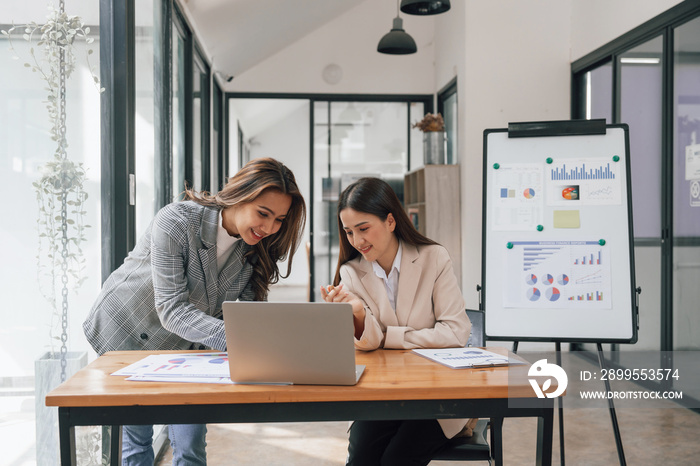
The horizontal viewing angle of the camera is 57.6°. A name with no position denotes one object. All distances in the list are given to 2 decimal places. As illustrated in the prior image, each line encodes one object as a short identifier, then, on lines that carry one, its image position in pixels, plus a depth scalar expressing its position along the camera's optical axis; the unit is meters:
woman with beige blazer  1.93
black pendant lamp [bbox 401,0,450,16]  4.14
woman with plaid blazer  1.89
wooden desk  1.43
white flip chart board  2.71
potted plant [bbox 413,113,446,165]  5.99
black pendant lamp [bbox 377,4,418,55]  5.44
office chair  1.90
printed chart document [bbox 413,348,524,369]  1.70
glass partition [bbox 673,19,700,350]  3.90
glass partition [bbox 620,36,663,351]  4.34
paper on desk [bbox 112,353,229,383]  1.59
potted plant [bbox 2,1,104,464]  1.92
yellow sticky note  2.77
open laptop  1.44
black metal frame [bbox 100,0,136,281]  2.42
